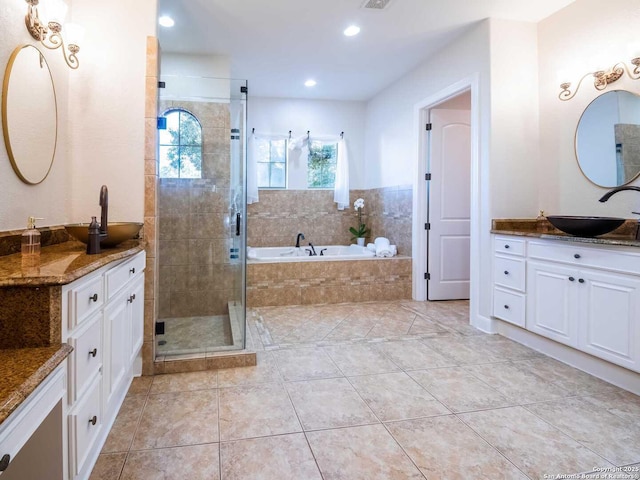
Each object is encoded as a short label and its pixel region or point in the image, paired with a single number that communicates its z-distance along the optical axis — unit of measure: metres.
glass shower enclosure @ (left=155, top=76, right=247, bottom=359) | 3.18
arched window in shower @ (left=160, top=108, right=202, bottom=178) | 3.30
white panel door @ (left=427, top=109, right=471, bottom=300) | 4.55
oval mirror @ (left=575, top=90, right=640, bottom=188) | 2.69
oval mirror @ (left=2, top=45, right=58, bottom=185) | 1.79
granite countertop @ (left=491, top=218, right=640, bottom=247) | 2.36
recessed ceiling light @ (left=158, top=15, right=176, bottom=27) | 3.38
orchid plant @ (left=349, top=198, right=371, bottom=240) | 5.74
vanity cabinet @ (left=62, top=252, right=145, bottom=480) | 1.30
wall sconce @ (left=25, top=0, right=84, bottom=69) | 1.96
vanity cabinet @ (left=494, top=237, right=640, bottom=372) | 2.24
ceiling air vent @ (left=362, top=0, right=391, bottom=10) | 3.05
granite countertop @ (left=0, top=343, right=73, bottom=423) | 0.79
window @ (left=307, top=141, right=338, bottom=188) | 5.90
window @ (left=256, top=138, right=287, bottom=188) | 5.75
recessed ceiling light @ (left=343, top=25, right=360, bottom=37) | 3.53
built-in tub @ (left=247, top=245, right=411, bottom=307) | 4.29
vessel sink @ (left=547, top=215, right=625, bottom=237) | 2.48
